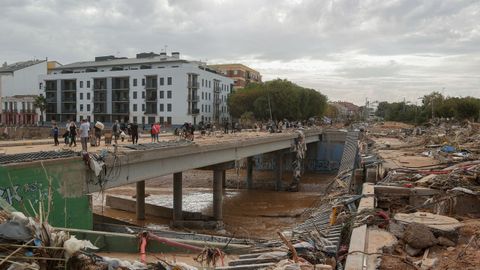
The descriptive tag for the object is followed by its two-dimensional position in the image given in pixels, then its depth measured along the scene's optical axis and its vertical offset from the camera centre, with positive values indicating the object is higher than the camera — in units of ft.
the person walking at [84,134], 64.08 -2.48
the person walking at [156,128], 95.42 -2.18
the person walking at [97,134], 76.89 -2.98
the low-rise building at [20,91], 301.43 +18.97
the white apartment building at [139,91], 251.60 +17.18
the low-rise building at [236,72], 377.30 +41.50
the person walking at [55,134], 78.48 -3.10
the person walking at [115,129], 87.78 -2.32
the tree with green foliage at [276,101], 245.04 +11.09
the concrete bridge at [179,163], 57.16 -7.79
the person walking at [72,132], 74.66 -2.60
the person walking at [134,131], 84.28 -2.56
